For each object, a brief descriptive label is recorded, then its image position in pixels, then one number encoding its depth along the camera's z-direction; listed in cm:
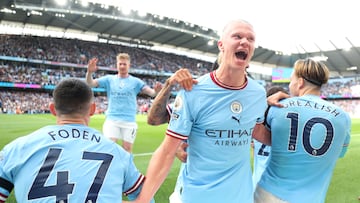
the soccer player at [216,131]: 211
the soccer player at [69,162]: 175
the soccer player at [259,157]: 299
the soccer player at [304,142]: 246
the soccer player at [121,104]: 669
